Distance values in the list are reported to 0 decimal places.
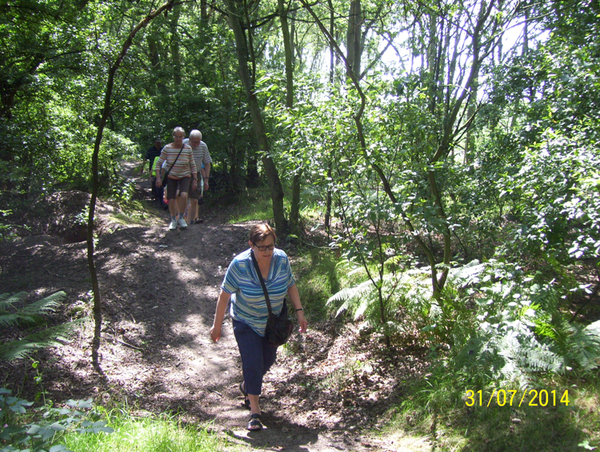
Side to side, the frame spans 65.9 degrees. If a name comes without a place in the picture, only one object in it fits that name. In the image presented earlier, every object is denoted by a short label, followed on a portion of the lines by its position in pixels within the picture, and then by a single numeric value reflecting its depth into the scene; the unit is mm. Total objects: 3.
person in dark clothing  12945
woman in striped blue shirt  4121
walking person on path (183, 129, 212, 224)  9281
